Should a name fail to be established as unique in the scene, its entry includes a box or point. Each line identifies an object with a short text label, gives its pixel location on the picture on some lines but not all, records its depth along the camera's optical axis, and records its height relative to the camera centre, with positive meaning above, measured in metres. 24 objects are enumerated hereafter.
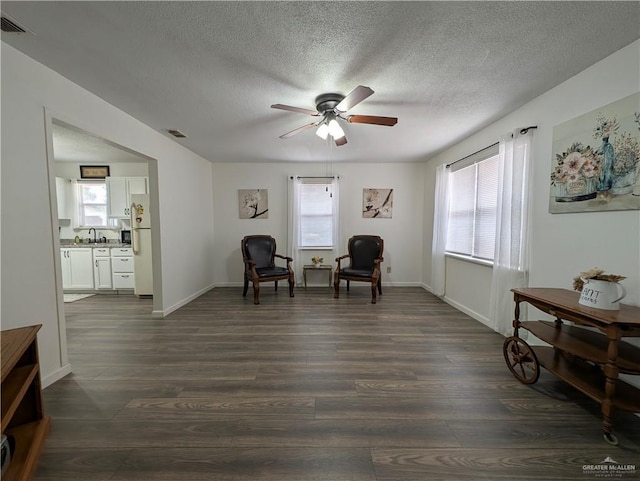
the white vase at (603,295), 1.40 -0.40
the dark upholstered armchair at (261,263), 3.91 -0.67
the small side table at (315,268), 4.49 -0.81
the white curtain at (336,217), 4.63 +0.15
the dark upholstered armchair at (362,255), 4.19 -0.55
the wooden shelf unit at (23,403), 1.03 -0.92
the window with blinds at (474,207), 2.97 +0.25
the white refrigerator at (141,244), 3.90 -0.32
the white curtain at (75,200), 4.65 +0.44
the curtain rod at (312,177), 4.66 +0.91
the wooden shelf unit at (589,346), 1.28 -0.74
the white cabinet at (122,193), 4.40 +0.55
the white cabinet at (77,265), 4.27 -0.73
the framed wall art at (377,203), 4.75 +0.43
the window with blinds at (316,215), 4.75 +0.19
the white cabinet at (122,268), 4.29 -0.77
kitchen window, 4.67 +0.37
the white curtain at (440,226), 3.87 -0.01
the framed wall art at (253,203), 4.77 +0.41
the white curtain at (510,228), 2.38 -0.02
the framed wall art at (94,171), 4.66 +0.99
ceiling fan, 1.97 +0.99
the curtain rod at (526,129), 2.29 +0.92
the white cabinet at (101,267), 4.28 -0.76
